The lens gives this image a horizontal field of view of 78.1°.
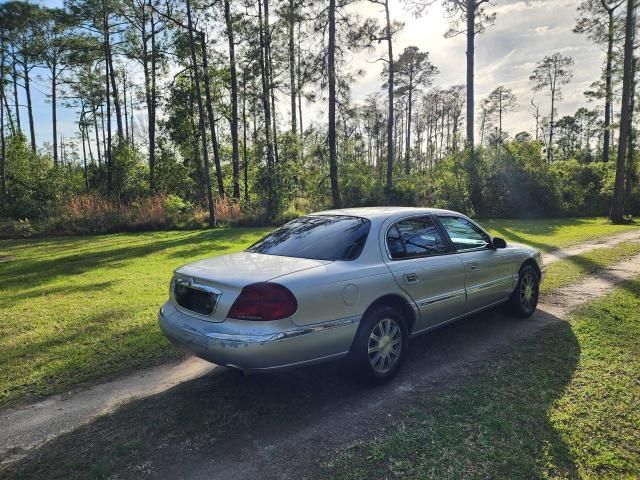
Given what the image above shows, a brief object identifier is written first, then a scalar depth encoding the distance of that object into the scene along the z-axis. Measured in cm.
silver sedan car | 297
